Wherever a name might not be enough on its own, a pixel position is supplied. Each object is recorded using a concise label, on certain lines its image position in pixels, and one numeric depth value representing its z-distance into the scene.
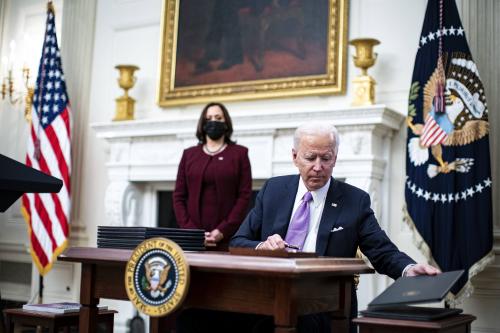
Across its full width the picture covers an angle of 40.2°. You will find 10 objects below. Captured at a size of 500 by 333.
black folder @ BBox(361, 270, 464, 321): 2.15
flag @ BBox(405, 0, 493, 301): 4.73
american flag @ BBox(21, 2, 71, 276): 6.75
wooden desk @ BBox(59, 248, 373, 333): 2.13
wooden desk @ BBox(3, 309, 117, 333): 3.15
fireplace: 5.39
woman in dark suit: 4.85
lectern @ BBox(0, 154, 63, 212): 2.79
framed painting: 5.91
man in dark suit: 2.85
